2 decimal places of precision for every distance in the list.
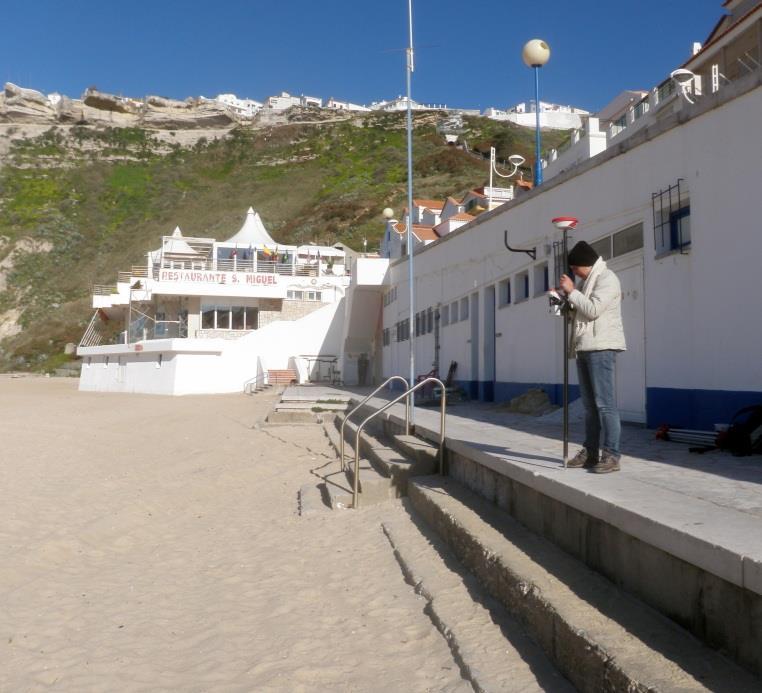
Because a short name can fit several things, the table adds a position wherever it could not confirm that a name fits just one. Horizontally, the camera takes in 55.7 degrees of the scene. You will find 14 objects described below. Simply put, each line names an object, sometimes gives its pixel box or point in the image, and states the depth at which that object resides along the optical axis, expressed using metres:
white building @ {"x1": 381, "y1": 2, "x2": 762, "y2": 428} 7.16
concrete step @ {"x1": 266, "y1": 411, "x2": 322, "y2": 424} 16.45
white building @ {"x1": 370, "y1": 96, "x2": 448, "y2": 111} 104.86
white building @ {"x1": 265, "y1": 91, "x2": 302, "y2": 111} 146.89
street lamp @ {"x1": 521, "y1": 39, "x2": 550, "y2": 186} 13.73
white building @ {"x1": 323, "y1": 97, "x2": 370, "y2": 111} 150.25
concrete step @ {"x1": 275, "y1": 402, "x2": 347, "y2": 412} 17.27
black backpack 5.95
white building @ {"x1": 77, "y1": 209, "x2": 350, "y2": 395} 27.98
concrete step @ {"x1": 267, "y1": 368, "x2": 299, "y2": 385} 28.25
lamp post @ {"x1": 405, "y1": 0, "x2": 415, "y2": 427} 10.54
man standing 4.77
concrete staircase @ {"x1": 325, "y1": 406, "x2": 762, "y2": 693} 2.64
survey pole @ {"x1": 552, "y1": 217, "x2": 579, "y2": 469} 4.93
